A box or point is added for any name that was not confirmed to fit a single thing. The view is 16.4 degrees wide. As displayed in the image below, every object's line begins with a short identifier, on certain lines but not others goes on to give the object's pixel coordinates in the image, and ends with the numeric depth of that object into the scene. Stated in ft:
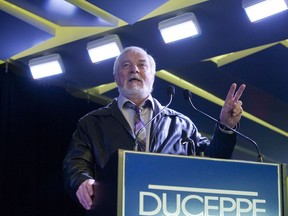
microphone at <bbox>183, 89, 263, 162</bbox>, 14.94
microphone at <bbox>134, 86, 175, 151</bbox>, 14.98
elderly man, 14.71
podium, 12.30
